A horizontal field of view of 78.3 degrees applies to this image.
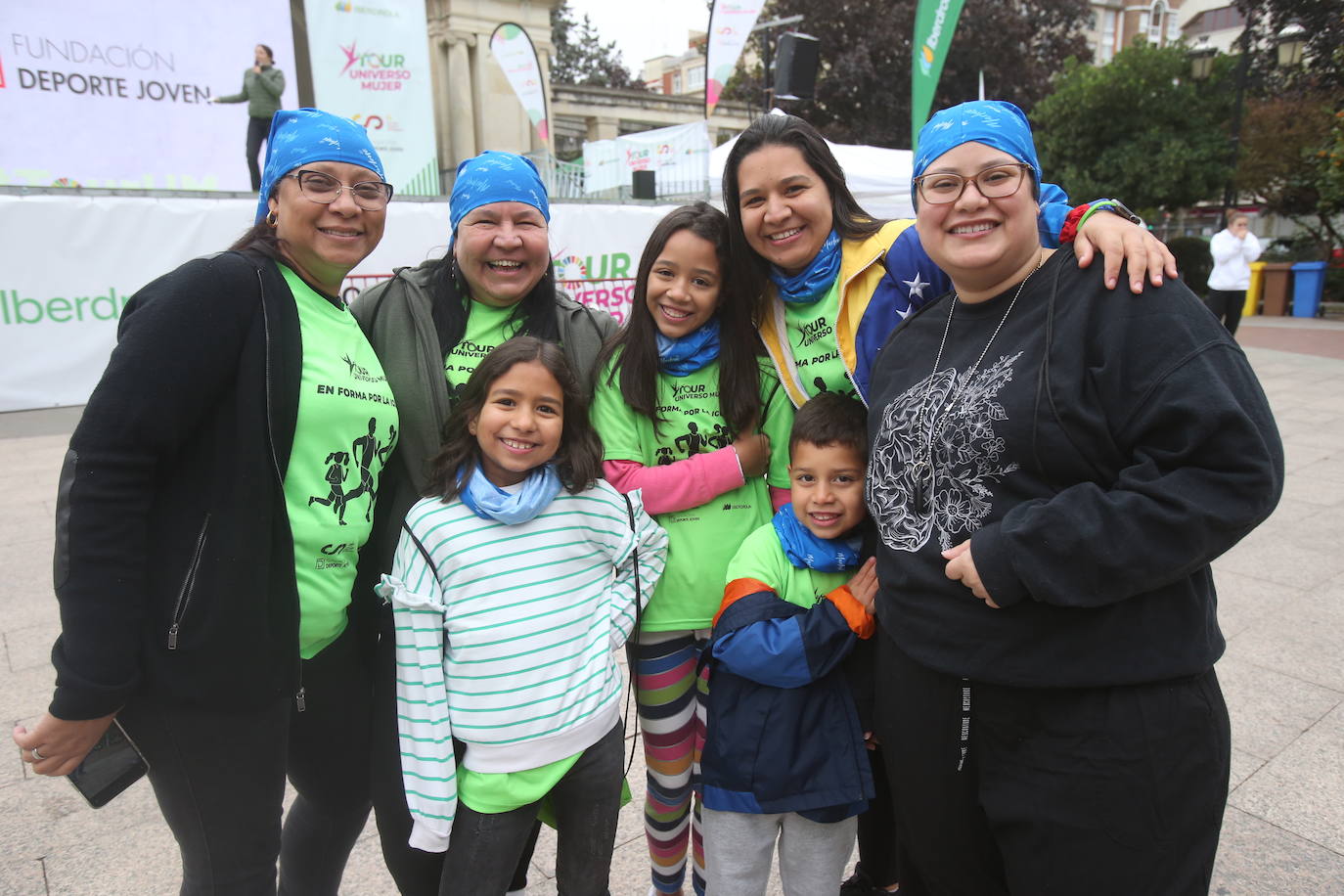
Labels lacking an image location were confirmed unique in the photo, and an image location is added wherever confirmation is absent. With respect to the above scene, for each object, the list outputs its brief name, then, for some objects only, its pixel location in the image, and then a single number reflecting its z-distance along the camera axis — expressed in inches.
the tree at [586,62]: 1588.3
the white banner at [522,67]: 534.9
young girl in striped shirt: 69.7
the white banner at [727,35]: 431.8
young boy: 73.2
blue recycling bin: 686.5
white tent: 446.0
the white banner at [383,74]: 530.3
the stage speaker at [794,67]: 343.9
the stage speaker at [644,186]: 440.4
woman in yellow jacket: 78.2
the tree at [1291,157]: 691.4
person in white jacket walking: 440.1
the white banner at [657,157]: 491.8
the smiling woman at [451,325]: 74.9
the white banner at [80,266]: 288.7
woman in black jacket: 56.2
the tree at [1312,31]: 754.8
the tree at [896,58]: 1047.0
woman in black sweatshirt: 50.1
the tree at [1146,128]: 816.9
